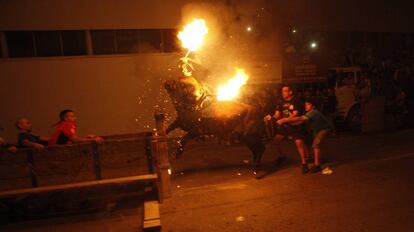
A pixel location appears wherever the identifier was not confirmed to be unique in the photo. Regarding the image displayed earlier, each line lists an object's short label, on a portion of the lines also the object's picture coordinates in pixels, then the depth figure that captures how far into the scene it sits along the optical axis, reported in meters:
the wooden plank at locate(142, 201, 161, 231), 4.70
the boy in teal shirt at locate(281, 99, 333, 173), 6.84
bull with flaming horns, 6.84
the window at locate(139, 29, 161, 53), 11.80
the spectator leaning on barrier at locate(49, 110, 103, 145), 5.66
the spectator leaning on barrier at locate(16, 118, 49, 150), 5.44
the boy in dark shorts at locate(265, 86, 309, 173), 6.93
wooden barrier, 4.96
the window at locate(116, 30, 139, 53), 11.60
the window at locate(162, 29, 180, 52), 11.96
